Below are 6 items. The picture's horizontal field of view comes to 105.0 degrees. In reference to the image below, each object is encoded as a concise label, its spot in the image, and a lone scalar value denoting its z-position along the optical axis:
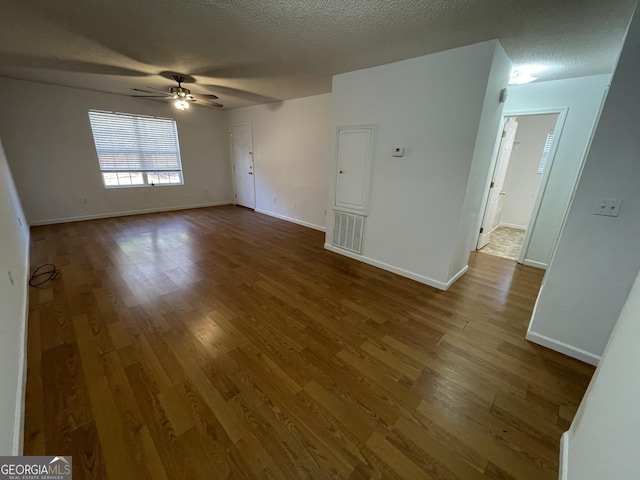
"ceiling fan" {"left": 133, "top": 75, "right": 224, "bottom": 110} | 3.57
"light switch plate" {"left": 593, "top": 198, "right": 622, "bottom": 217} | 1.64
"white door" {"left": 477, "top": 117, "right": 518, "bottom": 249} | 3.81
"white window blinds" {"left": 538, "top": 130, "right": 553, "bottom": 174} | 4.89
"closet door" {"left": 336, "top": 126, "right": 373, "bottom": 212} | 3.17
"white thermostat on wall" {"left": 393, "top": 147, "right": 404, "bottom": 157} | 2.85
